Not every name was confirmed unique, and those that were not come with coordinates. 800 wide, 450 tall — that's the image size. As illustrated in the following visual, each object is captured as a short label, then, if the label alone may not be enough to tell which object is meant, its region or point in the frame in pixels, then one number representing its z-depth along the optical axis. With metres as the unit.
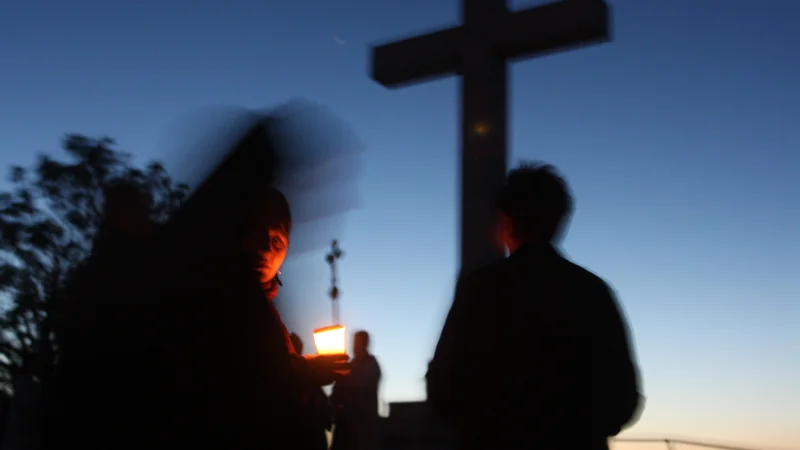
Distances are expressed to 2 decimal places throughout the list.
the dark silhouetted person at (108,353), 1.18
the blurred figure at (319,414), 1.36
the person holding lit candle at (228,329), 1.21
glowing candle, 2.44
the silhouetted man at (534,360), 2.09
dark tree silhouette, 21.94
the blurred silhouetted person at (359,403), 6.66
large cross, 5.07
